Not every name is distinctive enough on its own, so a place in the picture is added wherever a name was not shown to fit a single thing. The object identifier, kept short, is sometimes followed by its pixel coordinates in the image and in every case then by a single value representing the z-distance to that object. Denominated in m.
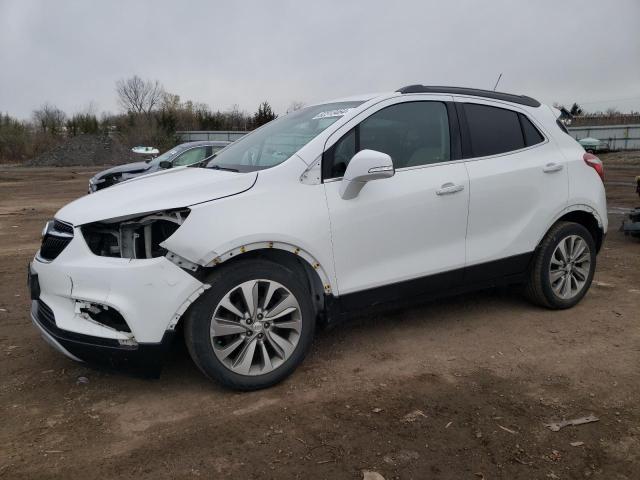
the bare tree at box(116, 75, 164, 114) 68.94
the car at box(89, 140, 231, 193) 11.40
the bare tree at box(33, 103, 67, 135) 45.35
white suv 3.08
